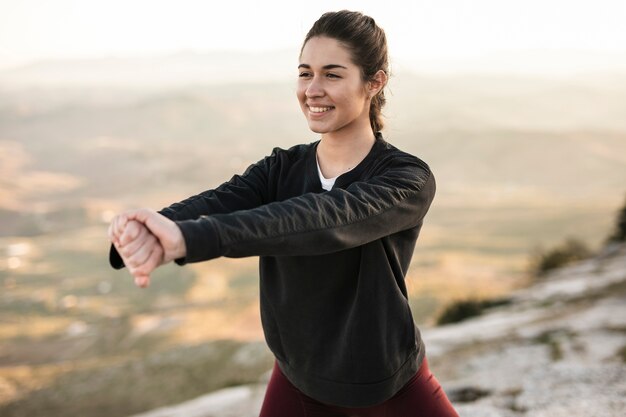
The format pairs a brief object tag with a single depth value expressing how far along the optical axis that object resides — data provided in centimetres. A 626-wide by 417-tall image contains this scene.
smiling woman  196
